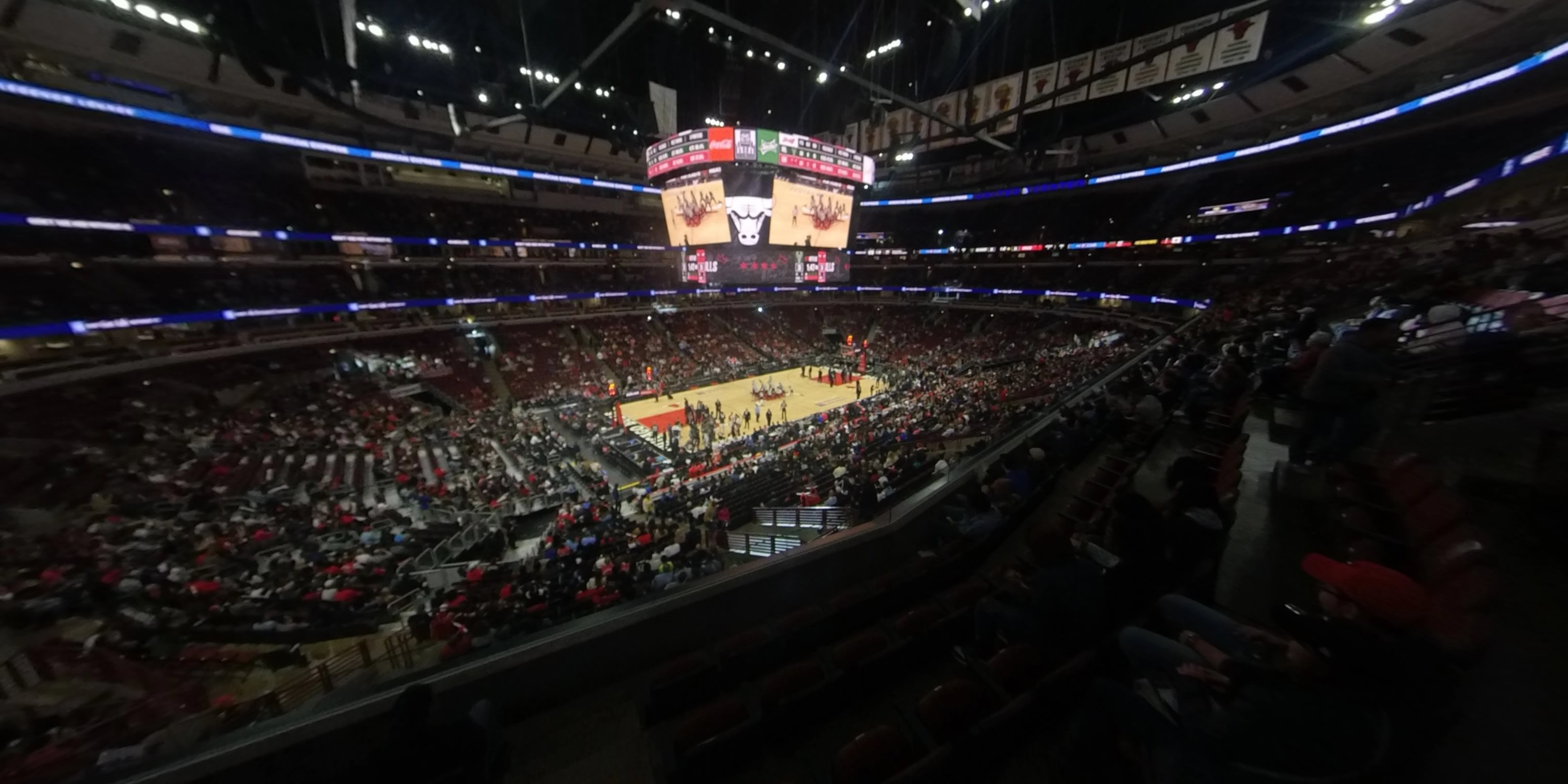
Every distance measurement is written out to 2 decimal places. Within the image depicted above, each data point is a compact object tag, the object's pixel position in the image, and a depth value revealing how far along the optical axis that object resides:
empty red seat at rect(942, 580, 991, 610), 3.54
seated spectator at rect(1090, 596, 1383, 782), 1.62
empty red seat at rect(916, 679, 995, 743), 2.40
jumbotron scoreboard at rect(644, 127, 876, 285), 19.70
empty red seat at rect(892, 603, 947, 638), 3.33
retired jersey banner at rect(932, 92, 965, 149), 26.48
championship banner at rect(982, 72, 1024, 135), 23.86
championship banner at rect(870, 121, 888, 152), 30.97
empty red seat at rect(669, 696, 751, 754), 2.62
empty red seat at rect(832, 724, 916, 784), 2.21
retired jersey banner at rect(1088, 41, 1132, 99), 20.20
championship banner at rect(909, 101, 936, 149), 26.92
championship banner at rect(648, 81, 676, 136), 25.27
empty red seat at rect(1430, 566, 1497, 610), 1.78
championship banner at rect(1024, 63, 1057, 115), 22.78
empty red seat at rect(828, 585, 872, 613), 3.66
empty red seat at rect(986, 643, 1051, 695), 2.68
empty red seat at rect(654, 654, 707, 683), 3.18
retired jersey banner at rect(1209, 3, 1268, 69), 17.27
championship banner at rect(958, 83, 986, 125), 24.97
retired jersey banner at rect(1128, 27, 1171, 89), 19.70
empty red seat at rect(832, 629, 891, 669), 3.10
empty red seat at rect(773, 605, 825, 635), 3.55
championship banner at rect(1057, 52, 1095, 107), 21.77
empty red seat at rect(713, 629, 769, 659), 3.38
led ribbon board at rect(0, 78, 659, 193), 14.09
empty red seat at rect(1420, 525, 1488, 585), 2.00
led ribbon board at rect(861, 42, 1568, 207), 11.49
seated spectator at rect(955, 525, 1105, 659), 2.59
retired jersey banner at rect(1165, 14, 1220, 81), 18.75
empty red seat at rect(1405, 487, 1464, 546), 2.48
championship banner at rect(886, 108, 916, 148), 28.86
